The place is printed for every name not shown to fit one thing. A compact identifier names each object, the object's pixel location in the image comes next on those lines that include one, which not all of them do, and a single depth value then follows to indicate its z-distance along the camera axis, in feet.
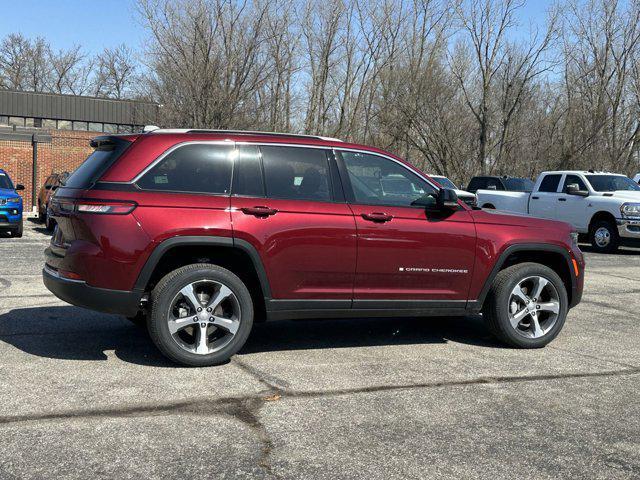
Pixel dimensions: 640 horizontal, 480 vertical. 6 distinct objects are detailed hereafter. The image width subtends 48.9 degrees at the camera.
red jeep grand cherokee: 17.13
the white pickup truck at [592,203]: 53.47
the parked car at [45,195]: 65.34
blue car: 52.54
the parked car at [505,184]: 69.87
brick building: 92.17
